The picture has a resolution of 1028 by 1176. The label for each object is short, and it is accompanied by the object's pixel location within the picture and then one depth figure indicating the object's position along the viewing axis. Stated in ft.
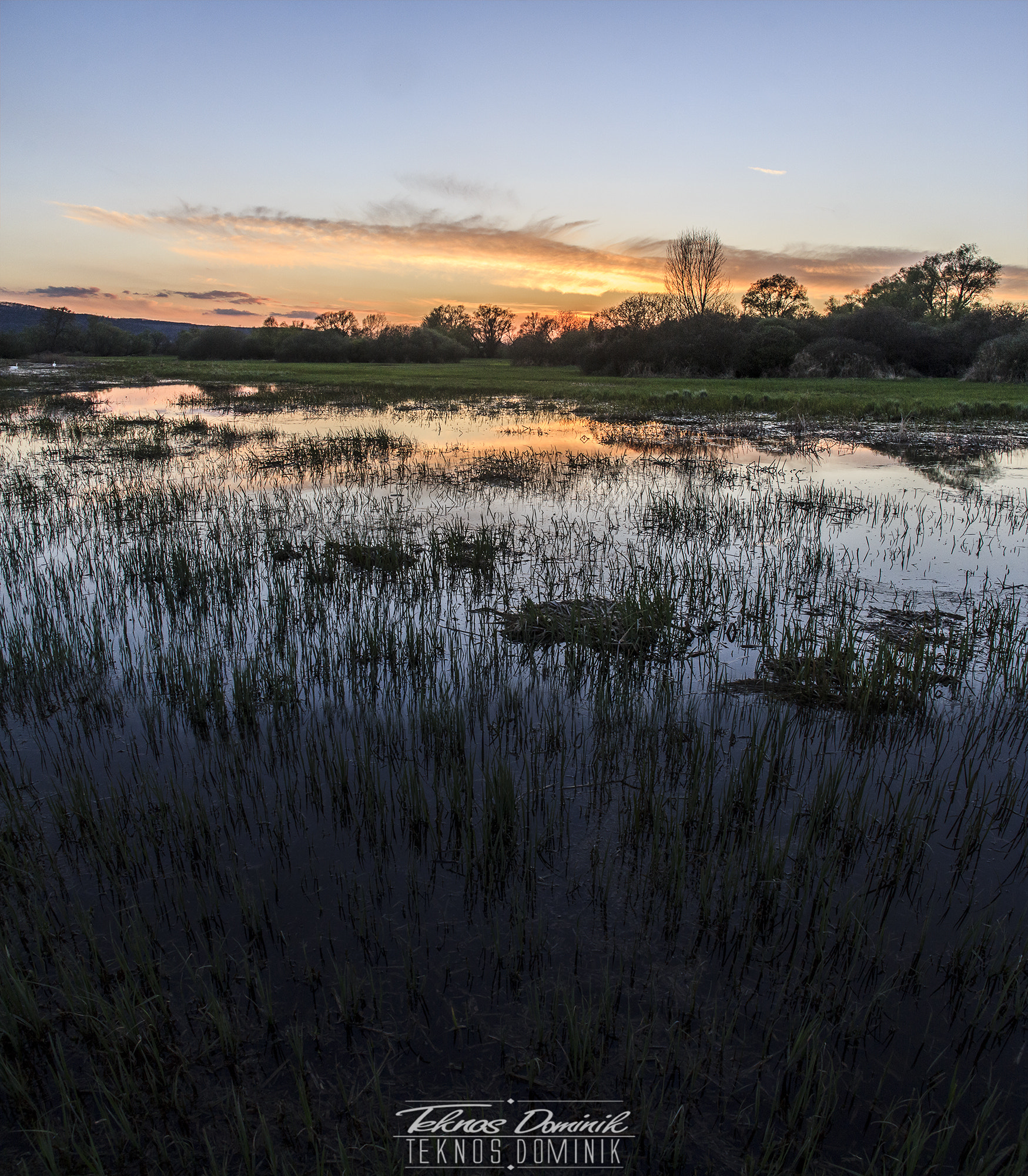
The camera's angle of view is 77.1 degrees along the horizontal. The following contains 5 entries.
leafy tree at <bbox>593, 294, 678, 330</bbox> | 191.21
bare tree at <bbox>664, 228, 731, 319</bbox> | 219.00
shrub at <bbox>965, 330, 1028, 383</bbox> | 118.93
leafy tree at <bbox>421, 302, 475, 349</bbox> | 440.04
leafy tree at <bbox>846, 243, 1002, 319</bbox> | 256.73
